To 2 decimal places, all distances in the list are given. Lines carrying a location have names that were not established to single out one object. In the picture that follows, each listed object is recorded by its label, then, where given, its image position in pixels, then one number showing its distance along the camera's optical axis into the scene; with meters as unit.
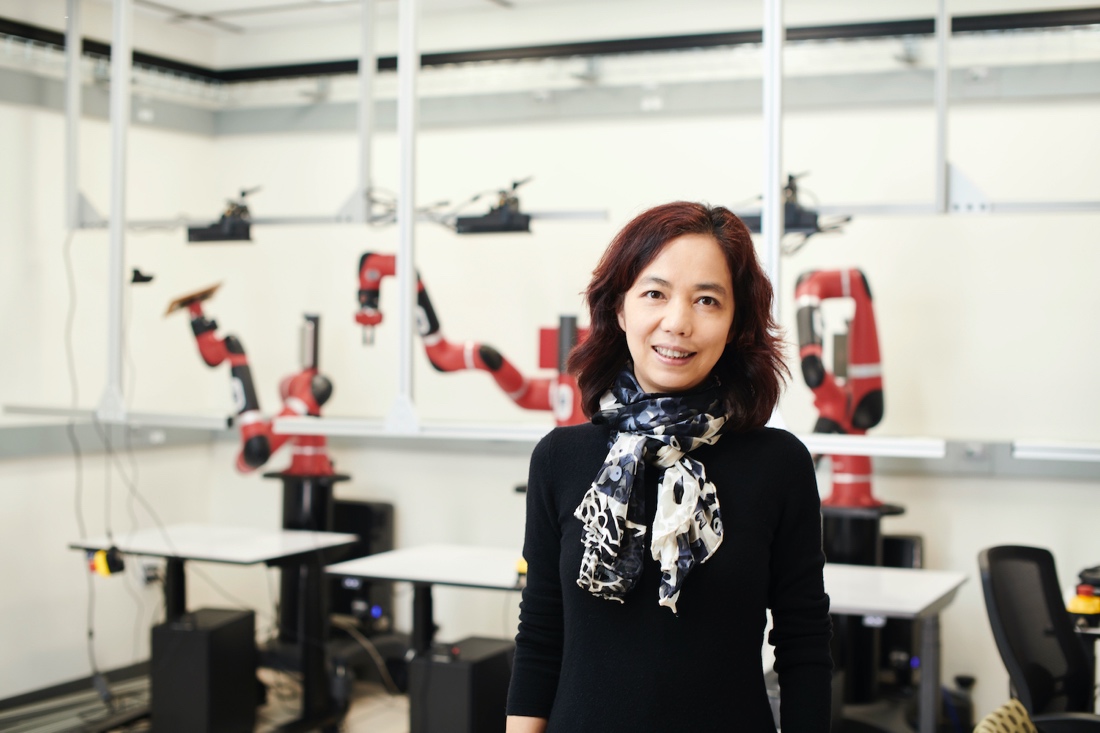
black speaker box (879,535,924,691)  3.88
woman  1.22
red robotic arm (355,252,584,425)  3.83
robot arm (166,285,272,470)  4.29
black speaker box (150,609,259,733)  3.71
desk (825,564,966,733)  2.93
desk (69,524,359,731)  3.72
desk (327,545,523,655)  3.36
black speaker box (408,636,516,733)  3.34
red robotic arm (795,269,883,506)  3.69
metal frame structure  2.75
